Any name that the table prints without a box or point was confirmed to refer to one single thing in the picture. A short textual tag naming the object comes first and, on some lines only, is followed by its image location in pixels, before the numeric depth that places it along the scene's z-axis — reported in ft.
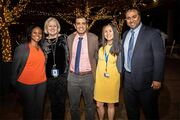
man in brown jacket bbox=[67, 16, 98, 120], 6.75
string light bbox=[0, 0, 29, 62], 11.86
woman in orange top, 6.30
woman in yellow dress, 6.80
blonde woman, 6.60
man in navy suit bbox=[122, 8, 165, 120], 6.09
